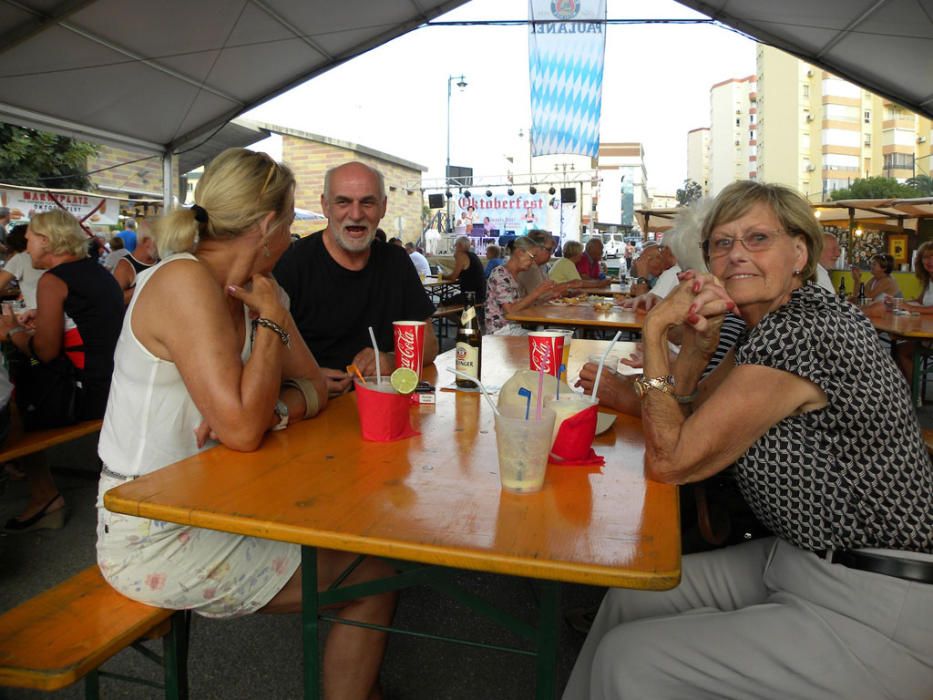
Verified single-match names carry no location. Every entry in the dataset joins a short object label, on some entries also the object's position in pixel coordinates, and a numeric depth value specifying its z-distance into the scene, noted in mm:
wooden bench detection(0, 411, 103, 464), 2783
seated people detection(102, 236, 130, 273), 7346
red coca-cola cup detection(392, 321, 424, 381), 1896
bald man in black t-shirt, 2908
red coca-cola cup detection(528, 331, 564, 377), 1921
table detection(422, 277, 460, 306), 11678
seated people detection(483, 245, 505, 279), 13312
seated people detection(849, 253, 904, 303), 7414
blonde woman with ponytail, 1477
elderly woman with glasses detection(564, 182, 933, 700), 1272
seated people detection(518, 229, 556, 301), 6902
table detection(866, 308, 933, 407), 4434
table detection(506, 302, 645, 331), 4688
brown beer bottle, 2041
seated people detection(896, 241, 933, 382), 5754
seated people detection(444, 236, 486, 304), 10172
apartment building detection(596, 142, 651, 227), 48875
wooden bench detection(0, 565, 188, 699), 1298
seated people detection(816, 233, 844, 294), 6315
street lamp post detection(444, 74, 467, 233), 22838
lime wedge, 1575
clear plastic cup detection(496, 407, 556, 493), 1242
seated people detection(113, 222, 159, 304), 5949
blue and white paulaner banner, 8453
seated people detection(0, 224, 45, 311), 5164
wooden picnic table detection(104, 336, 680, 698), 1042
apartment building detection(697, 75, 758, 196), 76750
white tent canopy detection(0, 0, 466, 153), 6809
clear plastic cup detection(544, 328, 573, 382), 2168
